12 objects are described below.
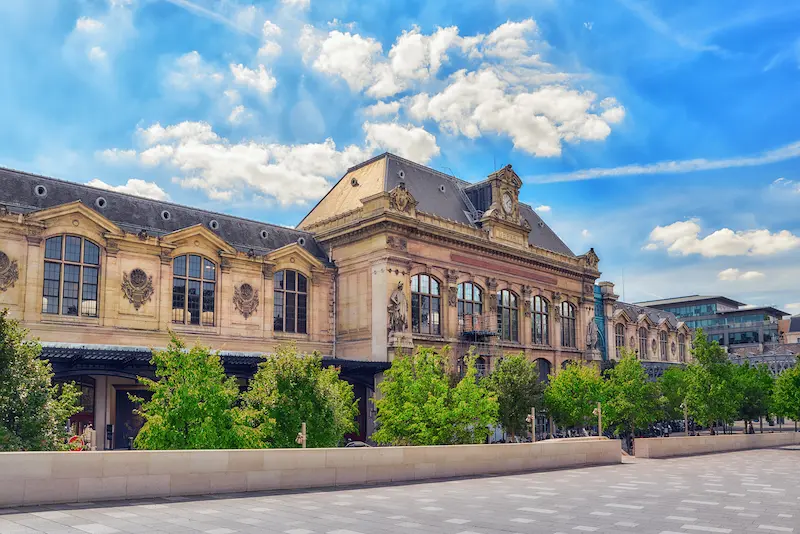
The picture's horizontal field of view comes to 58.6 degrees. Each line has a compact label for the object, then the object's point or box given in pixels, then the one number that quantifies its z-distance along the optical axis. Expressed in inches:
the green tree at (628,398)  2100.1
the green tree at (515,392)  1930.4
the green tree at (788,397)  2620.6
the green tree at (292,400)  1178.6
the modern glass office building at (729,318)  5191.9
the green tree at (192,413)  942.4
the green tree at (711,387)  2333.9
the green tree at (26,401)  888.3
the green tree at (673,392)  2674.7
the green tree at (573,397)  2070.6
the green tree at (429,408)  1310.3
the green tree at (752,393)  2591.0
